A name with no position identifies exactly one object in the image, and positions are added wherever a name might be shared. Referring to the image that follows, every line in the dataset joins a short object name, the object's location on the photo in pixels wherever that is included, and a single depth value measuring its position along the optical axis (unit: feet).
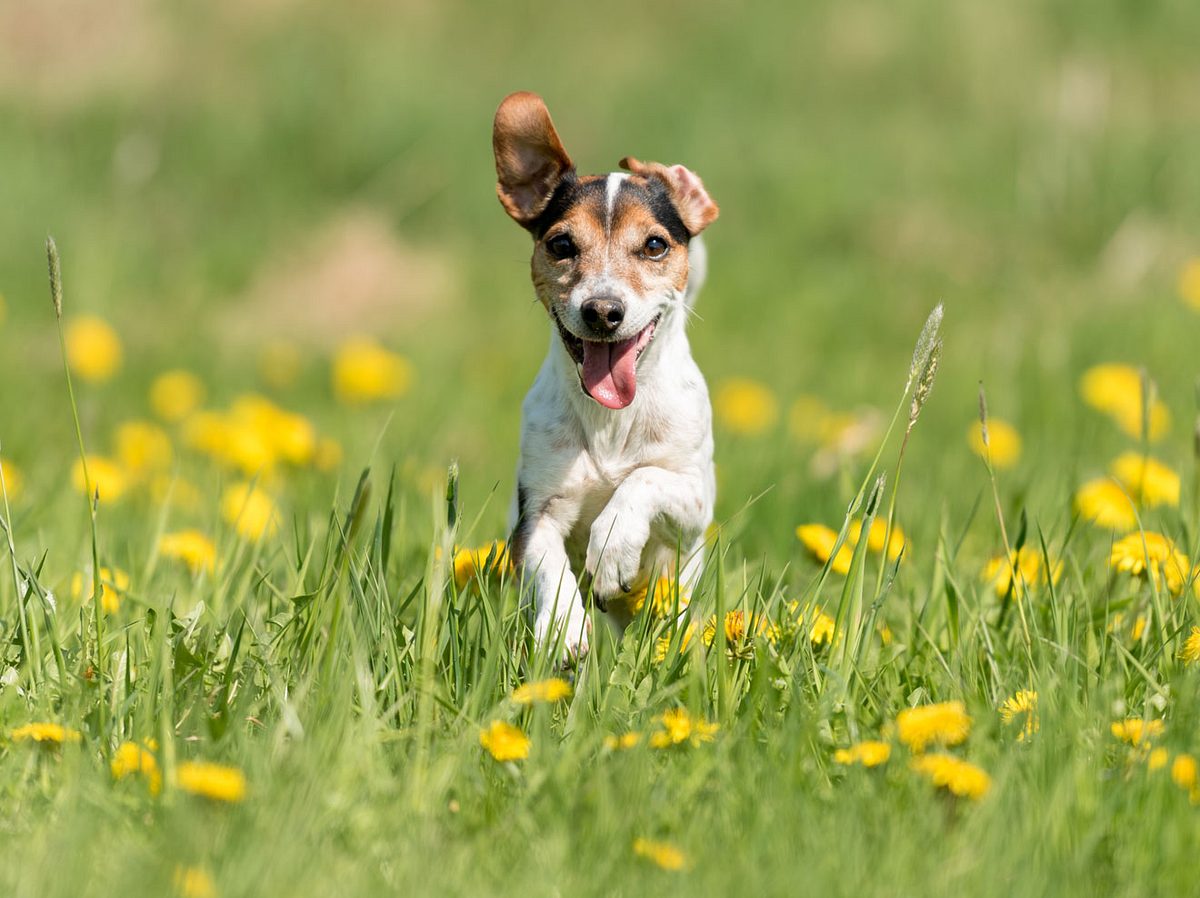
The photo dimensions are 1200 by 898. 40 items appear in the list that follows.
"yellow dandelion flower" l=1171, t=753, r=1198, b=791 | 17.28
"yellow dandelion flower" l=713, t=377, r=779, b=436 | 45.96
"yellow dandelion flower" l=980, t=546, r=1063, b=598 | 24.70
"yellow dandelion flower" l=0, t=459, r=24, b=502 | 31.60
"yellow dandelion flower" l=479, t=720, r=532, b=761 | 17.74
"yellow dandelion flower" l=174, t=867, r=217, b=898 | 14.32
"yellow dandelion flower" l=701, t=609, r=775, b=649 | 21.44
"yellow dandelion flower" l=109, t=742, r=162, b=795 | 17.44
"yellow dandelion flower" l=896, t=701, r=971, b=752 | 17.56
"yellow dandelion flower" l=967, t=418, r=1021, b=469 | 38.37
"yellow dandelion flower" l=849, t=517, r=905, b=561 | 26.99
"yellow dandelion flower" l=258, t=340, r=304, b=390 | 52.54
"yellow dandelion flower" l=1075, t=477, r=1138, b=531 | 27.96
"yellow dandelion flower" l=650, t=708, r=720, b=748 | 18.47
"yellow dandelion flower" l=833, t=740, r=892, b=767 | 17.70
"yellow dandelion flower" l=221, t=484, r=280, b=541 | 26.17
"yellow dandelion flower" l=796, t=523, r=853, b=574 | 25.58
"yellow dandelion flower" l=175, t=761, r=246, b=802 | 15.53
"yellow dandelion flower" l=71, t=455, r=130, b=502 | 32.01
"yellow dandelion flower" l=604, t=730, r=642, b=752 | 18.19
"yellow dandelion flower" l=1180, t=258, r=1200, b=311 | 47.01
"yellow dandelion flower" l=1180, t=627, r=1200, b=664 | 21.11
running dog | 23.94
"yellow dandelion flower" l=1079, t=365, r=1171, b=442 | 39.86
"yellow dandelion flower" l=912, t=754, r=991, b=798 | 16.78
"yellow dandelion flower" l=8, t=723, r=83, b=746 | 17.72
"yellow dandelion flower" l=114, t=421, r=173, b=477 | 39.32
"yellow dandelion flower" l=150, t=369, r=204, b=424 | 46.50
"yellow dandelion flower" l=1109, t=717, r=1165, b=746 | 18.52
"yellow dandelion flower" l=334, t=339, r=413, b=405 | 42.60
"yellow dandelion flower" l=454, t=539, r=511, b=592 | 22.18
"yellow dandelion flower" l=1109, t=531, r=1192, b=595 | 24.14
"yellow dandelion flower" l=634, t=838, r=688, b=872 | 15.79
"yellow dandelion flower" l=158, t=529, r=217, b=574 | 26.22
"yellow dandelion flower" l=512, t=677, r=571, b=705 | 18.31
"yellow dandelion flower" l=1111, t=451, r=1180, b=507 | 29.09
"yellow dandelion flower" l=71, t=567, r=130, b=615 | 22.74
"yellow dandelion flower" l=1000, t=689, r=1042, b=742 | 19.30
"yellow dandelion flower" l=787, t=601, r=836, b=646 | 21.53
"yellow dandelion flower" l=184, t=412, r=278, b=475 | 35.17
